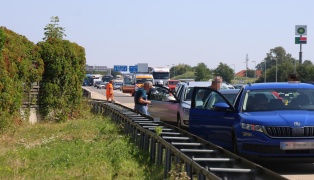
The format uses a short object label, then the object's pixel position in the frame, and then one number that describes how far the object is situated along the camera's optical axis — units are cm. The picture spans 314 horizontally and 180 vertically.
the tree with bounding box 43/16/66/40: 4097
